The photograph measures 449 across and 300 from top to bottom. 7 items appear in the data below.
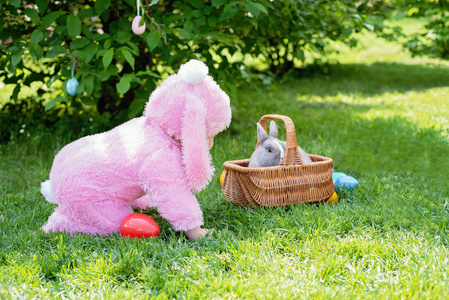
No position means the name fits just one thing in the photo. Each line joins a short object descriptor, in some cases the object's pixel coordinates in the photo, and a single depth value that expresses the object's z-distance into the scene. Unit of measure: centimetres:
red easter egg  228
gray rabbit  283
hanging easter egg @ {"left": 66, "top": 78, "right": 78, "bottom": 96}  313
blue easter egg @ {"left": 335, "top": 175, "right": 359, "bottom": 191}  300
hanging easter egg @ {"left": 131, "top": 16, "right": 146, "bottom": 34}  262
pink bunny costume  229
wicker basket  260
